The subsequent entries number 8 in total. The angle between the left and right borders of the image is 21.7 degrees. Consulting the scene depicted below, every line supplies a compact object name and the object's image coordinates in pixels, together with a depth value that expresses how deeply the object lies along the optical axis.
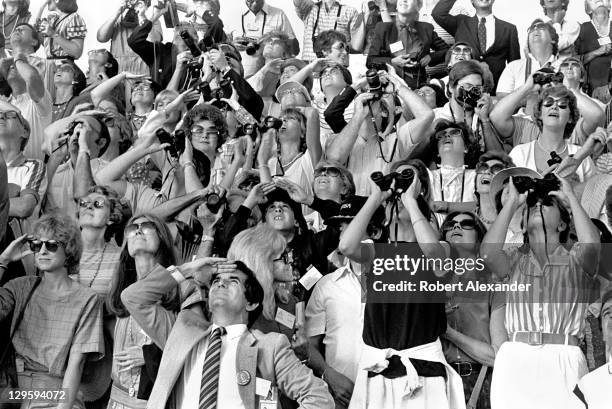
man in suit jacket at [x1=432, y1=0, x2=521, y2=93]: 12.79
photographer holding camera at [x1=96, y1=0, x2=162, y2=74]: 13.89
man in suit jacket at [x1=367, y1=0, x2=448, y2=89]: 12.92
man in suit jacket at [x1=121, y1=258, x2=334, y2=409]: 8.15
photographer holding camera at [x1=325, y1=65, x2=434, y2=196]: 10.62
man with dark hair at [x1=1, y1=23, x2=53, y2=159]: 11.95
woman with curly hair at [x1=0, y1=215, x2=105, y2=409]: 9.07
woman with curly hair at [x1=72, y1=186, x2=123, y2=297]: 9.56
